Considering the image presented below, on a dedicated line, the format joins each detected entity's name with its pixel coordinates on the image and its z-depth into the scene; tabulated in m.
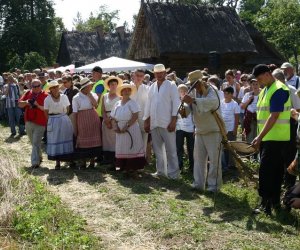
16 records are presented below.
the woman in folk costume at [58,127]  6.35
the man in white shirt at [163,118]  5.71
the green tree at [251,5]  44.28
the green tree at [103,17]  56.88
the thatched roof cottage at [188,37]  16.70
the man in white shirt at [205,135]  4.96
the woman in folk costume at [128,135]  5.84
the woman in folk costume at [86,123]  6.30
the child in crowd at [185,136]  6.38
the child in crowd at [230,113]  6.35
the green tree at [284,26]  24.45
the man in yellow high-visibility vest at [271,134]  4.19
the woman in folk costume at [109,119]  6.34
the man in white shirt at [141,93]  6.35
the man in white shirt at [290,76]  6.04
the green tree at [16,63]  26.59
